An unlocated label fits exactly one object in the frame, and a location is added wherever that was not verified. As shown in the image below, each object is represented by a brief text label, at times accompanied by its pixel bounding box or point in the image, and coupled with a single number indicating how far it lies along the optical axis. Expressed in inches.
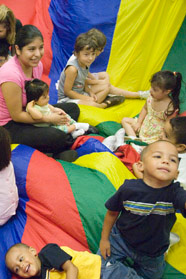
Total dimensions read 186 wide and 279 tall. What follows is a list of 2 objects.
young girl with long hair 81.8
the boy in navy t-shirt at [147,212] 41.2
